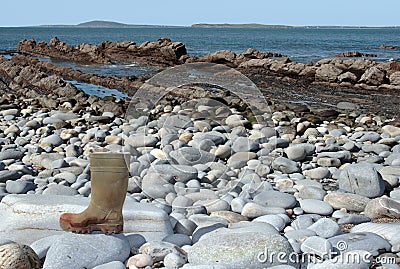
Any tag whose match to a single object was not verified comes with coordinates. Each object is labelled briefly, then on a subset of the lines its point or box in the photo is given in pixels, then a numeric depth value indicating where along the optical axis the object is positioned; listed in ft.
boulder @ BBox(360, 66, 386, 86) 49.80
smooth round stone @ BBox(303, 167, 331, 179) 18.01
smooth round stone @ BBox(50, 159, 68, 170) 18.92
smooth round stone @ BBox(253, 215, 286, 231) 12.92
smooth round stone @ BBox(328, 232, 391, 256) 11.10
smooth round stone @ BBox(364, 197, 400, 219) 13.57
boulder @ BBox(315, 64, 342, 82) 53.47
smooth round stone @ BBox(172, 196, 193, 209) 14.12
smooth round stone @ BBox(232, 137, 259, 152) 17.79
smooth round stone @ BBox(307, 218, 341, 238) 12.17
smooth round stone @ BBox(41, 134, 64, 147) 22.64
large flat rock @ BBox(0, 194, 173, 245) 11.65
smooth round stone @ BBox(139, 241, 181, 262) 10.64
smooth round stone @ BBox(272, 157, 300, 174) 18.45
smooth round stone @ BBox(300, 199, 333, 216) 14.21
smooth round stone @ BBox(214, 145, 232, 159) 18.52
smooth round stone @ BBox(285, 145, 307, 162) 20.06
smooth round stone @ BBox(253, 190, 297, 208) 14.39
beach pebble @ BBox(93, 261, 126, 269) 10.09
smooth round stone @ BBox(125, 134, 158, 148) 16.80
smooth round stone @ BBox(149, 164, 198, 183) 15.95
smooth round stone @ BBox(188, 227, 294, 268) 10.01
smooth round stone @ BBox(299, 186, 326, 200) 15.33
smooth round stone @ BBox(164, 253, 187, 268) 10.35
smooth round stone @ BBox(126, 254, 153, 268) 10.45
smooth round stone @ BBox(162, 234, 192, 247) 11.61
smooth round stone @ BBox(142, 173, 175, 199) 14.97
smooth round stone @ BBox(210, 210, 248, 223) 13.36
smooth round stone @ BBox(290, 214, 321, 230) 12.99
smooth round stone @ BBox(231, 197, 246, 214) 14.10
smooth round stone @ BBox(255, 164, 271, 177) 17.34
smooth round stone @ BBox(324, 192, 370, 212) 14.55
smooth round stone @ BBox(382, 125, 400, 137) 25.02
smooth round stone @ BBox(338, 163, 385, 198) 15.55
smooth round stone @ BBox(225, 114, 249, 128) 20.45
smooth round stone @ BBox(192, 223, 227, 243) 11.85
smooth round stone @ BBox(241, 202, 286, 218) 13.69
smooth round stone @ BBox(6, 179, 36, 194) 15.93
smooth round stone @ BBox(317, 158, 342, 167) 19.43
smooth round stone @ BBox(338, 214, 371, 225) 13.39
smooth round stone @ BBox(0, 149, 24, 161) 20.18
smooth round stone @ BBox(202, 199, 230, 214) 14.08
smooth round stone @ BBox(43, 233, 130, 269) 10.14
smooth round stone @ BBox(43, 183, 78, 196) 15.38
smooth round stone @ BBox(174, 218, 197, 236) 12.38
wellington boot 10.94
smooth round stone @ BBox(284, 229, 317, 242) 11.89
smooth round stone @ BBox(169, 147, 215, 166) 17.33
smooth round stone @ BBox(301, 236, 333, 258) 10.82
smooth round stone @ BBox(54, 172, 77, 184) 17.16
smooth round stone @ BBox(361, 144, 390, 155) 21.36
